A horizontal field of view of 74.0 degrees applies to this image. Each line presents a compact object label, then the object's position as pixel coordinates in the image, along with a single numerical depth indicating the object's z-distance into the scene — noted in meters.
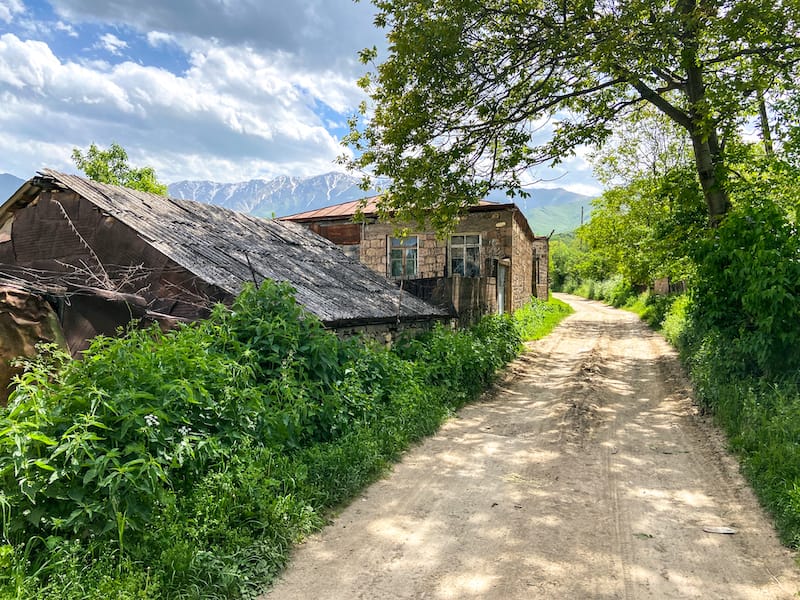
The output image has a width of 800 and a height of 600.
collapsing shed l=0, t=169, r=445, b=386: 7.19
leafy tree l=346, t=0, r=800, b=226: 8.80
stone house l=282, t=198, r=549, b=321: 17.72
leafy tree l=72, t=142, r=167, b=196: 26.75
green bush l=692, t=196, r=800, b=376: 7.00
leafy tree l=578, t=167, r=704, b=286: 11.91
